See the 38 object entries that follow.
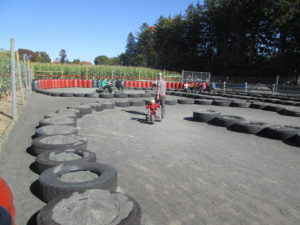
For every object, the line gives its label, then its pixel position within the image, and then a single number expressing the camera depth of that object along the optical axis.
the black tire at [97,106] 10.39
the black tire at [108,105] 11.11
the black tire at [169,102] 13.95
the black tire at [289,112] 10.86
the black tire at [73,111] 8.12
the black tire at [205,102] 14.40
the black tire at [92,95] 15.89
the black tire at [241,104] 13.73
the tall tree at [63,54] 170.25
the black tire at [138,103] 12.73
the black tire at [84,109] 9.33
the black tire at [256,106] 13.00
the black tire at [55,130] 5.26
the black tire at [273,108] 12.16
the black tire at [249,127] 7.15
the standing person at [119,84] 18.94
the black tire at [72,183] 2.89
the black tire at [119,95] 16.13
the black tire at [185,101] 14.43
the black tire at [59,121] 6.25
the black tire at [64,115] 7.15
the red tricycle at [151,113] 8.20
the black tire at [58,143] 4.45
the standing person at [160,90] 8.66
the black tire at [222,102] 14.30
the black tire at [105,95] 15.74
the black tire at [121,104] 12.20
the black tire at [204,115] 8.74
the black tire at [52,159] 3.70
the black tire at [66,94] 15.96
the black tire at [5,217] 1.76
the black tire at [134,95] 16.94
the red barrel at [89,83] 26.08
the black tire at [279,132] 6.49
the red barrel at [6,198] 2.06
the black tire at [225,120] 8.00
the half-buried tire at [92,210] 2.24
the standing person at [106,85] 18.14
